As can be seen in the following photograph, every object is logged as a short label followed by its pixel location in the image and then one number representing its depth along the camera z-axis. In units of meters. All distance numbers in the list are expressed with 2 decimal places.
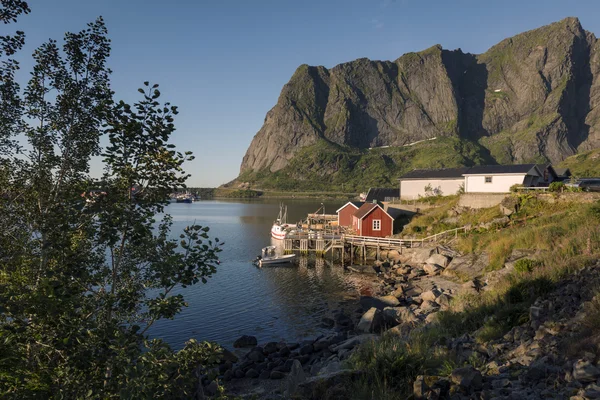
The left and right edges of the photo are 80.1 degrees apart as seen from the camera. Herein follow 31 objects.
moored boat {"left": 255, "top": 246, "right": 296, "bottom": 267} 44.84
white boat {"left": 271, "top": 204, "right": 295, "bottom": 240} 59.75
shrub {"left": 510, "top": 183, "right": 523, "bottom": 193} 41.72
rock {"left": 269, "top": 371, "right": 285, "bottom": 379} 17.12
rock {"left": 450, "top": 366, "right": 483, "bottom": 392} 8.23
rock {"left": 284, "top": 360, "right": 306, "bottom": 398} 10.92
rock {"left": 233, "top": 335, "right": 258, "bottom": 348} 21.81
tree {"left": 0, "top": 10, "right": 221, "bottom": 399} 5.24
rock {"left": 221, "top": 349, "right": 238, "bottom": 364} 19.35
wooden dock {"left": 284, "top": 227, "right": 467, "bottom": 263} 41.75
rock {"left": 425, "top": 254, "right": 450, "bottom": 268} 34.25
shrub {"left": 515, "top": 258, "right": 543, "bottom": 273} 18.08
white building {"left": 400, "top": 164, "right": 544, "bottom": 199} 45.24
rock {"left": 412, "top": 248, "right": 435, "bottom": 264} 37.53
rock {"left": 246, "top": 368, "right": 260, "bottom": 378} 17.70
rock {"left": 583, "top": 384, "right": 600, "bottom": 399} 6.77
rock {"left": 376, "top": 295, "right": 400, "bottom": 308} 27.20
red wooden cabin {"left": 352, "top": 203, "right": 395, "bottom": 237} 49.16
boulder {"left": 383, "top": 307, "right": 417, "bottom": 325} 21.81
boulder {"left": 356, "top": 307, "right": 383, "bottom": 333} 21.70
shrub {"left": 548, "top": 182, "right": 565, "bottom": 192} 37.50
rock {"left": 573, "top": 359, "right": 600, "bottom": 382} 7.40
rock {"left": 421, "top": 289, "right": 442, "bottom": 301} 25.42
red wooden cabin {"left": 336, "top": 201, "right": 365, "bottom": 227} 58.09
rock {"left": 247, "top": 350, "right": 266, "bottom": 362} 19.30
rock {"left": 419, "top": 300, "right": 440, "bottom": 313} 22.73
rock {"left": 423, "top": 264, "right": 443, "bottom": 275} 33.84
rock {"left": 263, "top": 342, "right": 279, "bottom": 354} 20.34
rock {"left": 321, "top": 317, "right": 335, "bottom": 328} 24.58
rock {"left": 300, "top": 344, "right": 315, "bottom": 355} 19.97
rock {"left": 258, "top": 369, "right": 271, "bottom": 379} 17.50
